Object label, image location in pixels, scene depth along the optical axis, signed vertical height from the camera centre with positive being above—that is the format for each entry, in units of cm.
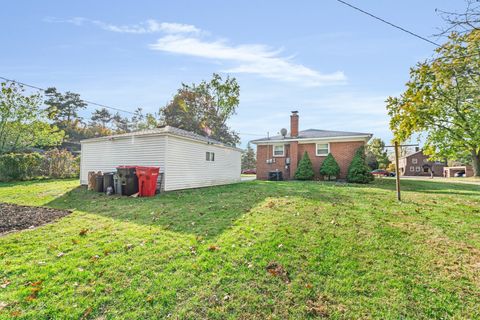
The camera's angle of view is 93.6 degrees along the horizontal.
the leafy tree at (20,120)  1958 +414
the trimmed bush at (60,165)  1742 +6
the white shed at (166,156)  1046 +54
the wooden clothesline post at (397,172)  737 -18
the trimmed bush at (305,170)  1596 -22
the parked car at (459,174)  3844 -107
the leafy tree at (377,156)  3803 +195
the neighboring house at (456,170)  3609 -49
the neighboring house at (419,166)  4556 +31
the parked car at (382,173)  3396 -90
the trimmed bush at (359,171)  1402 -24
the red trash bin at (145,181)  919 -61
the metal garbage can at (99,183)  1031 -78
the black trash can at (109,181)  994 -66
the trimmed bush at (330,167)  1540 +0
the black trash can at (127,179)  927 -53
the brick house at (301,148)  1588 +145
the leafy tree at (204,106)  3381 +929
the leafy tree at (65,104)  3981 +1154
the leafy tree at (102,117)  4956 +1097
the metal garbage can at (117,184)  939 -78
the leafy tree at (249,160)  4266 +117
